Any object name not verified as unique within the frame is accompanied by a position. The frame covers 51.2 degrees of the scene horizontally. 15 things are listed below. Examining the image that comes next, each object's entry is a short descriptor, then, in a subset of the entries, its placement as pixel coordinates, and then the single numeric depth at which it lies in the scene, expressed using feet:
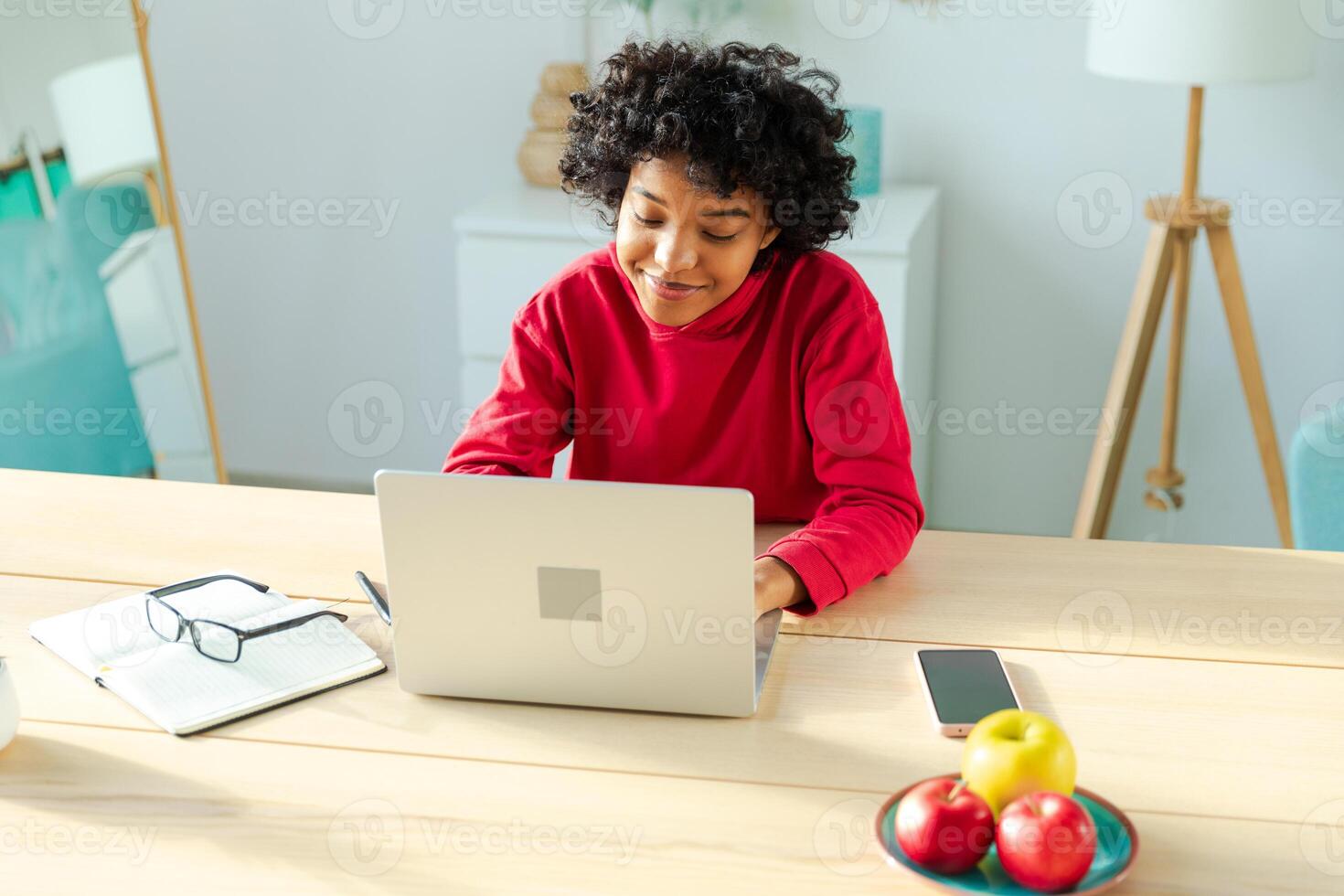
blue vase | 8.93
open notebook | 3.87
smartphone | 3.75
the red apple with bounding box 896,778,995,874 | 3.08
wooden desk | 3.19
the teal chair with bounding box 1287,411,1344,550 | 5.05
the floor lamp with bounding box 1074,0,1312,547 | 7.49
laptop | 3.59
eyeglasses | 4.13
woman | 4.71
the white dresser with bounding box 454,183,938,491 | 8.41
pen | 4.41
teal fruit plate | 3.03
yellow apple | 3.16
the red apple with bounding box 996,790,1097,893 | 2.98
